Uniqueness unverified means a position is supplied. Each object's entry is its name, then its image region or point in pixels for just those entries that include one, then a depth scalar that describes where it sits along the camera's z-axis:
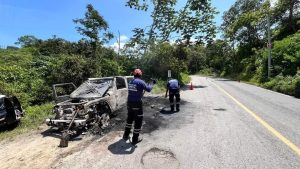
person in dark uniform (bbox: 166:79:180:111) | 5.51
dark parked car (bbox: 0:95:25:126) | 4.65
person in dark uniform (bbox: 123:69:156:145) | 3.52
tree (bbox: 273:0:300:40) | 17.33
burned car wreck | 4.00
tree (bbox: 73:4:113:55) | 12.10
